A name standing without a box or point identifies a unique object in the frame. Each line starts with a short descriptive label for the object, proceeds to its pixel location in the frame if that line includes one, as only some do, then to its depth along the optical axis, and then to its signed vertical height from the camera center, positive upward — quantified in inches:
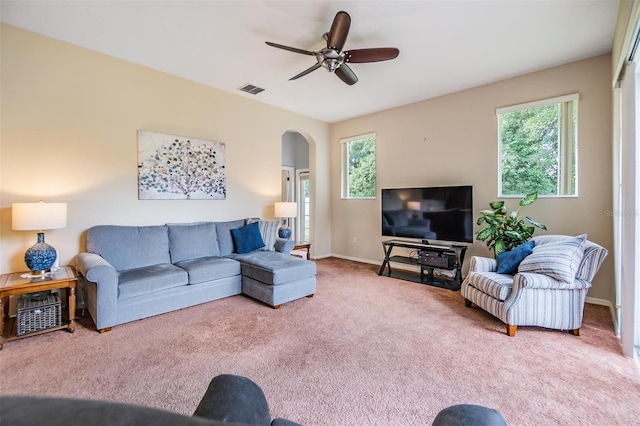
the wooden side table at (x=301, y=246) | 177.3 -21.2
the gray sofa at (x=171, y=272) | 105.4 -25.3
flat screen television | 160.1 -0.9
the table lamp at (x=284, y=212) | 184.4 +0.1
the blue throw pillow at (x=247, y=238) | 159.5 -14.7
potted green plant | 136.4 -7.7
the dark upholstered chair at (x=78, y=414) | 14.2 -10.4
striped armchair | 100.0 -30.6
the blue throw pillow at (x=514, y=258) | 118.6 -19.5
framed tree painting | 145.5 +24.4
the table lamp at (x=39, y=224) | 99.8 -3.7
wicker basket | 96.0 -34.6
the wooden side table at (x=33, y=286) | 92.5 -24.5
